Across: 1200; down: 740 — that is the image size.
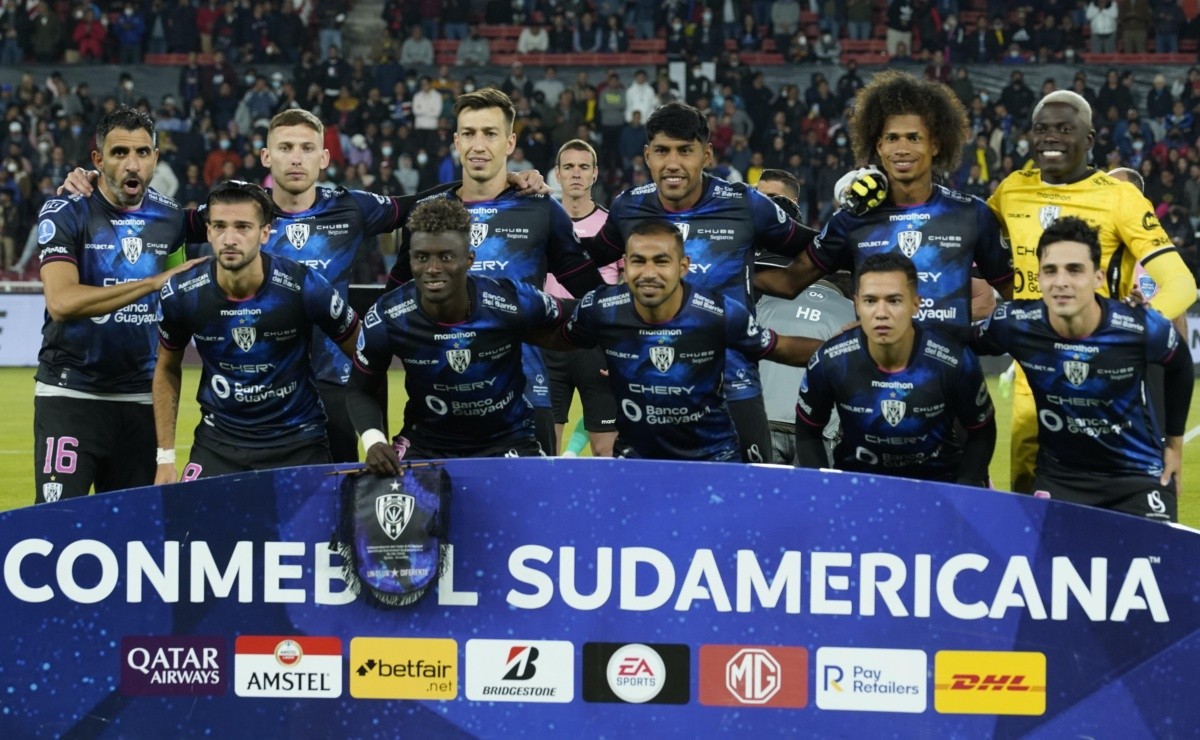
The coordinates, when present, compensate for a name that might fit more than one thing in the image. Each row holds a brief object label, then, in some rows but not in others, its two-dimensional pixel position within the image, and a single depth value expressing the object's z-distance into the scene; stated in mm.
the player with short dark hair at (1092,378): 11195
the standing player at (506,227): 13508
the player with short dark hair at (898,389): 11281
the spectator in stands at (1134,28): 57500
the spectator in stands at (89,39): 58750
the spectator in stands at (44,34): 57875
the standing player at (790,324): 15078
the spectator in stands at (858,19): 58469
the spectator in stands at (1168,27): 57656
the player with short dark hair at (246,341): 12109
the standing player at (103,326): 13656
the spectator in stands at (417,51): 57969
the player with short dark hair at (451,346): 11484
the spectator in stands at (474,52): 58031
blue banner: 9398
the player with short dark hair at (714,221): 12820
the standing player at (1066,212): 12828
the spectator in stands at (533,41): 58406
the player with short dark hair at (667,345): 11602
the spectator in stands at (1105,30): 57719
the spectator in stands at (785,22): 58375
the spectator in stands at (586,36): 58625
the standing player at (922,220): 12594
